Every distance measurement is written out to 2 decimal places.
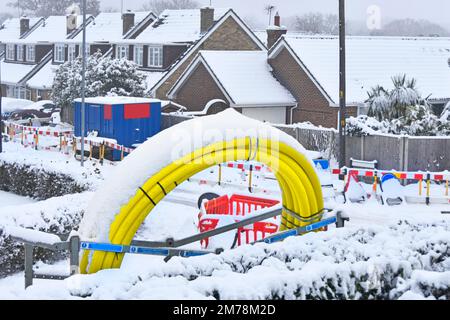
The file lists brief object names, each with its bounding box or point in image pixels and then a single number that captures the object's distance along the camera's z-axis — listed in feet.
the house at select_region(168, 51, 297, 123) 121.60
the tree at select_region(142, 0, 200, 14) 367.25
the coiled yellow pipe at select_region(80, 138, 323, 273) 35.27
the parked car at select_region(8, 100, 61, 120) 147.33
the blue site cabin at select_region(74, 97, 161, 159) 102.17
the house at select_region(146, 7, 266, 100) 143.02
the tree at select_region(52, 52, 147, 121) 130.41
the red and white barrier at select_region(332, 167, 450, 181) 71.05
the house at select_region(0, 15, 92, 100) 191.11
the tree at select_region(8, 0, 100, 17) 367.66
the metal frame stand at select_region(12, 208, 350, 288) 33.91
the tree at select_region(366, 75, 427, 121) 90.53
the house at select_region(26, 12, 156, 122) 172.68
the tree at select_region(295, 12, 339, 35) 369.09
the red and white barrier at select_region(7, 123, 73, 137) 107.34
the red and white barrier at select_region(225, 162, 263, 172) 80.28
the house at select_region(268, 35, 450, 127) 116.96
